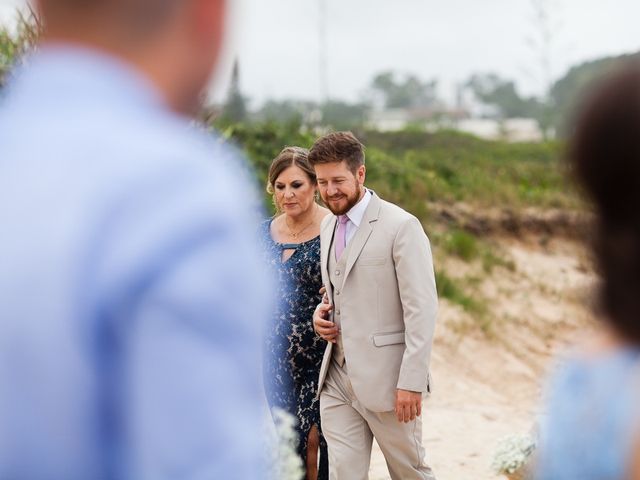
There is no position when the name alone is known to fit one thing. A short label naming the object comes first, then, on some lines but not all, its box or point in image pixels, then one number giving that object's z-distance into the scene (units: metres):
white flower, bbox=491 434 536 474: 6.20
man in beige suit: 4.62
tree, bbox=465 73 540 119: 93.50
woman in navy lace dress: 5.48
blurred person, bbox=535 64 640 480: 1.39
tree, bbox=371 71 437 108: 100.25
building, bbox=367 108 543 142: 57.61
